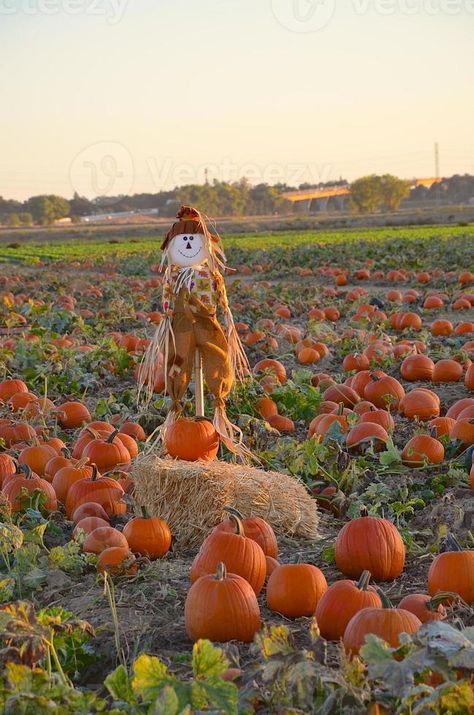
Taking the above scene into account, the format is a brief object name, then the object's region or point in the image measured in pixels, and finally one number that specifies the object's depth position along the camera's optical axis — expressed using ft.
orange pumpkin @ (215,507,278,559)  12.71
